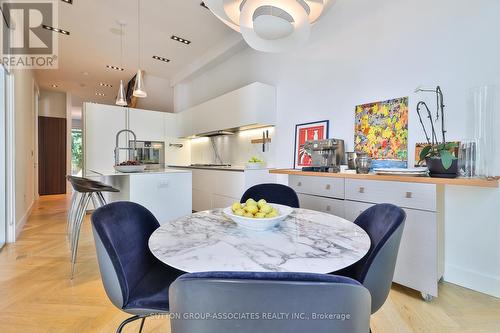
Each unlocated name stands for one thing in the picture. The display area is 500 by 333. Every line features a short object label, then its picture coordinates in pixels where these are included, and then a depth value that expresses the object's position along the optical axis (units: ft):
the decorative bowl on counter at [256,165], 12.03
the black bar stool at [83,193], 7.41
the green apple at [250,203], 4.25
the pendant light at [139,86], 12.37
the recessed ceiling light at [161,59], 16.80
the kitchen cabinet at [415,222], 5.86
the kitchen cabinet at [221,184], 11.75
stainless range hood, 15.13
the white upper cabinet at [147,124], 17.69
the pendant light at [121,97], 13.65
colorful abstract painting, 7.78
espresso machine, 8.56
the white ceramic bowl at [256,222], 3.83
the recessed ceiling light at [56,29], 13.23
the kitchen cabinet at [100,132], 16.14
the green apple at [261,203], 4.28
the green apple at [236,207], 4.31
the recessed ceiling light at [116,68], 18.62
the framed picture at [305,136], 10.14
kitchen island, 9.24
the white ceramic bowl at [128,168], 9.52
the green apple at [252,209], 4.10
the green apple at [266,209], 4.09
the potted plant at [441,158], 5.65
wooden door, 23.79
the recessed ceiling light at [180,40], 13.97
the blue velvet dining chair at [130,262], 3.31
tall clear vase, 6.12
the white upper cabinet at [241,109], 11.94
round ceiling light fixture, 4.36
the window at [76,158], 29.69
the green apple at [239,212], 4.12
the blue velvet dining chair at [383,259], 3.27
